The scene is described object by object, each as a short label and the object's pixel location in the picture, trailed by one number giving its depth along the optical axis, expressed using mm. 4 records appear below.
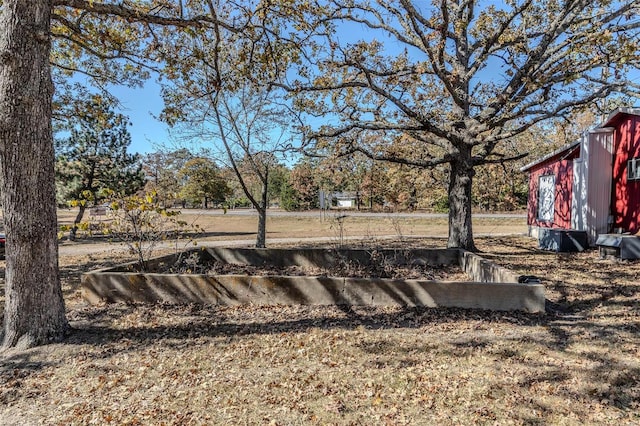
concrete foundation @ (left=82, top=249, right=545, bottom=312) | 5207
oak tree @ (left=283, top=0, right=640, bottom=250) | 8977
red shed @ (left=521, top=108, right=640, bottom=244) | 10352
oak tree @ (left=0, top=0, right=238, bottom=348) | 3834
